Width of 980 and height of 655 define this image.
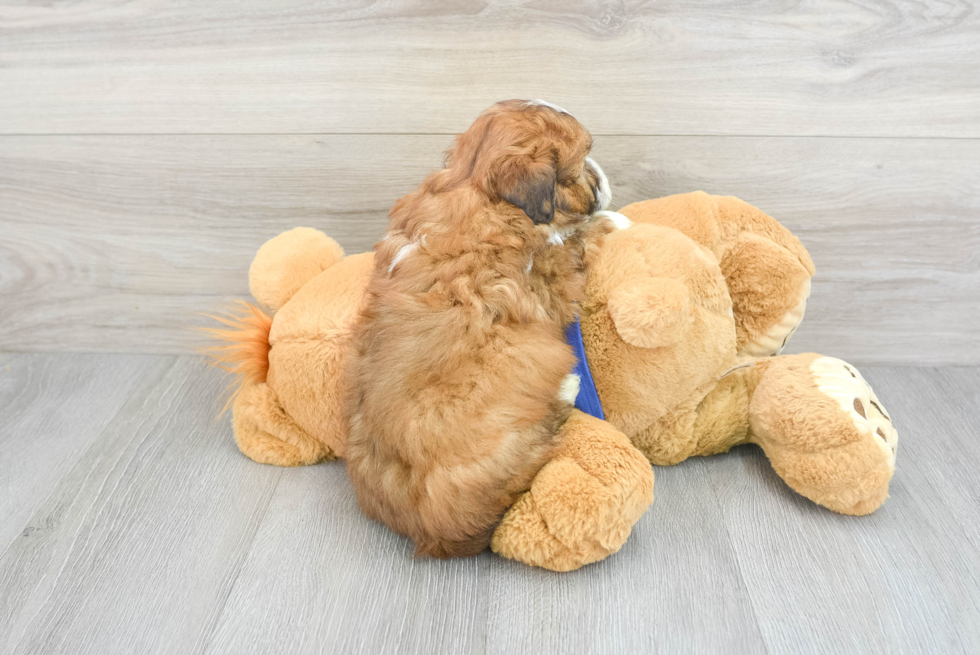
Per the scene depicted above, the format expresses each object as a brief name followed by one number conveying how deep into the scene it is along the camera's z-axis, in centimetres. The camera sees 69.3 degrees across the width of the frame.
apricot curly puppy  95
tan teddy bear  99
